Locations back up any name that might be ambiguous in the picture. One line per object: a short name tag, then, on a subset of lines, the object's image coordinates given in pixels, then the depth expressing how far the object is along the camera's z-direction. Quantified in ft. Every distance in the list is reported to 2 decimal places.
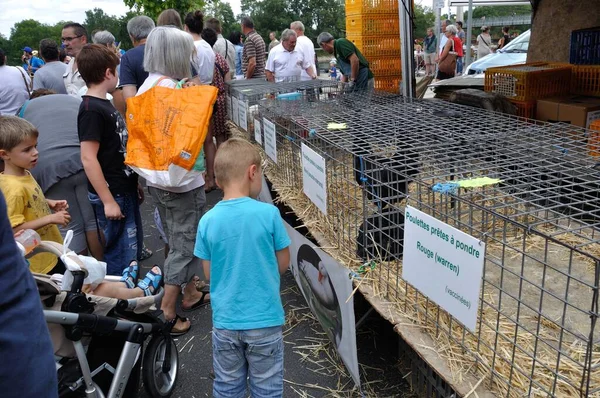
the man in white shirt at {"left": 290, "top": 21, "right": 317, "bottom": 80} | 26.07
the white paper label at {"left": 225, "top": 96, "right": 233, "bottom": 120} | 22.72
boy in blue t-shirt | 7.24
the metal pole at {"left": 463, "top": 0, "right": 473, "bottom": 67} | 48.07
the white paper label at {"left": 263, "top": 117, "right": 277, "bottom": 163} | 13.87
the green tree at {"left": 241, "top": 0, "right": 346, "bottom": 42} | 183.93
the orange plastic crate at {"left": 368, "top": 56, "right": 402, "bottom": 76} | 25.39
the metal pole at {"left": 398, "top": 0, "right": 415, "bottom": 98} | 18.51
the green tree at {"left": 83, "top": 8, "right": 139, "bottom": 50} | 247.93
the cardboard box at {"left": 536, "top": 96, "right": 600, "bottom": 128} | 13.94
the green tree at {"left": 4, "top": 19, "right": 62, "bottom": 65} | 257.14
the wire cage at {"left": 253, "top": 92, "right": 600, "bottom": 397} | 6.76
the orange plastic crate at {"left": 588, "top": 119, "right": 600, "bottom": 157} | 9.94
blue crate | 16.57
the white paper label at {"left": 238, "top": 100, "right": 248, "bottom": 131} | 18.83
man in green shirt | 20.81
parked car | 31.37
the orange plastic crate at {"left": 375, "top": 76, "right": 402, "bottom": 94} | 25.62
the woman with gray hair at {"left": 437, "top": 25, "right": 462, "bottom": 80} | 38.78
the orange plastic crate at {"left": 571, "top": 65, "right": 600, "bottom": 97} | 16.03
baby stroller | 7.55
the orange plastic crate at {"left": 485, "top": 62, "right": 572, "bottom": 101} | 15.87
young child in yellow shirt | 9.32
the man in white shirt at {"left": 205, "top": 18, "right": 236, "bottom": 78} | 26.89
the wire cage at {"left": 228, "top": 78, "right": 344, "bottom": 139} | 18.69
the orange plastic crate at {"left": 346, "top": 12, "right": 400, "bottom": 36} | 24.73
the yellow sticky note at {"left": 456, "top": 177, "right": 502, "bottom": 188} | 7.02
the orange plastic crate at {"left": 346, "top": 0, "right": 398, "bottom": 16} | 24.57
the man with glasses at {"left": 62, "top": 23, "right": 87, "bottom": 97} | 18.07
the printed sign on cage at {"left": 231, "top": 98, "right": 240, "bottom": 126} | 20.25
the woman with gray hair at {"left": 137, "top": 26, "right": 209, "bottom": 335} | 10.96
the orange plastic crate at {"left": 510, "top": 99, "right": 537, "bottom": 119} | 15.94
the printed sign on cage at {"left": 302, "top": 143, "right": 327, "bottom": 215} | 10.05
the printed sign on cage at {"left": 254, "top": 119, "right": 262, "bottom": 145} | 16.83
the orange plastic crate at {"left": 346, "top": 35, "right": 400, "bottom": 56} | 25.16
